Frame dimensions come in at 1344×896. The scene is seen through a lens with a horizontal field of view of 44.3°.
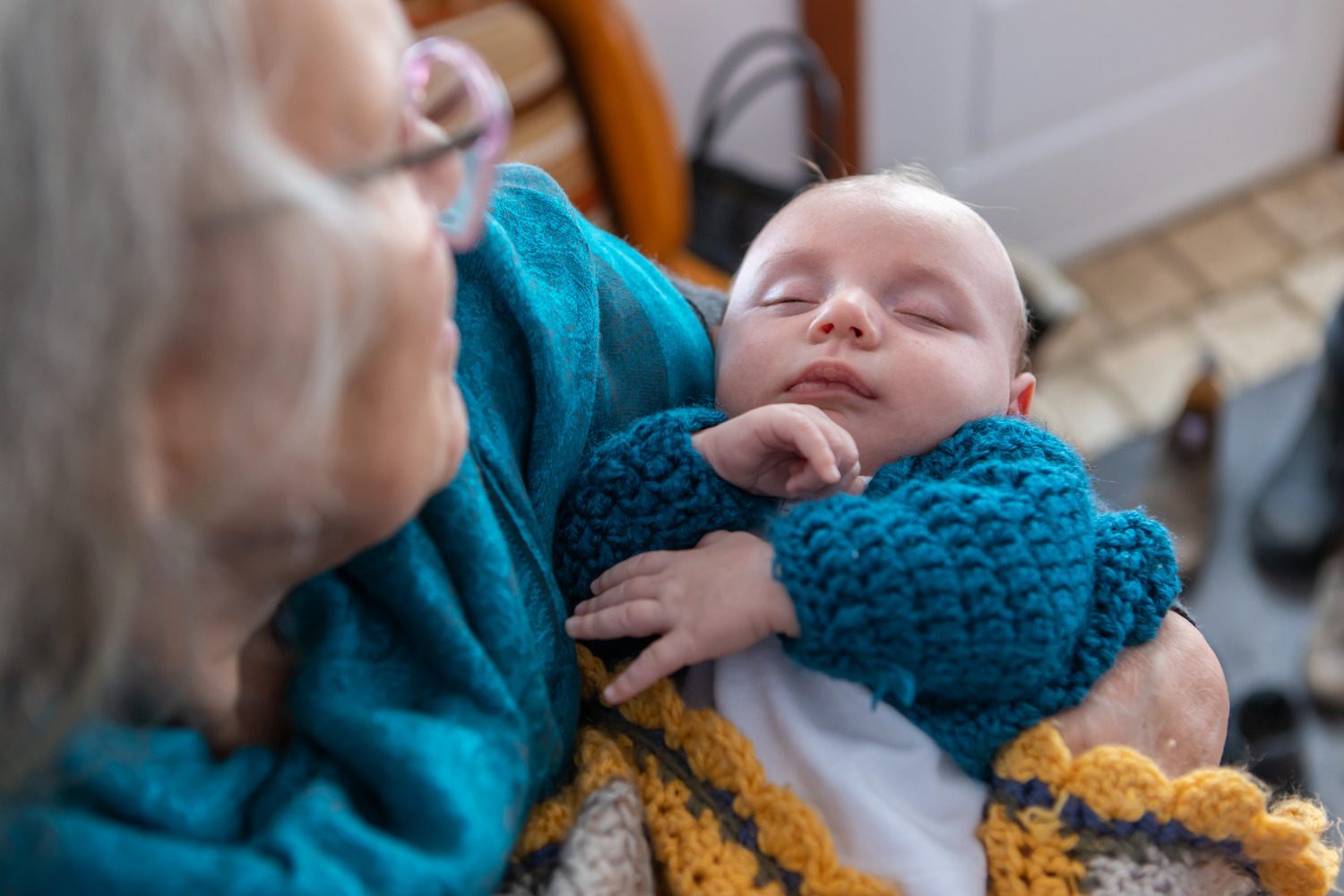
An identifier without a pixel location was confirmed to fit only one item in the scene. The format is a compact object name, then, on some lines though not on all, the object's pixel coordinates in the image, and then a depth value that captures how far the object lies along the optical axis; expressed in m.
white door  1.26
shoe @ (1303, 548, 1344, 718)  0.88
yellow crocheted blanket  0.47
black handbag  1.07
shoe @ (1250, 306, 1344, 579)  0.97
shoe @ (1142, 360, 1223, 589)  1.00
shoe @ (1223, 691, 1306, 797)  0.81
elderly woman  0.34
